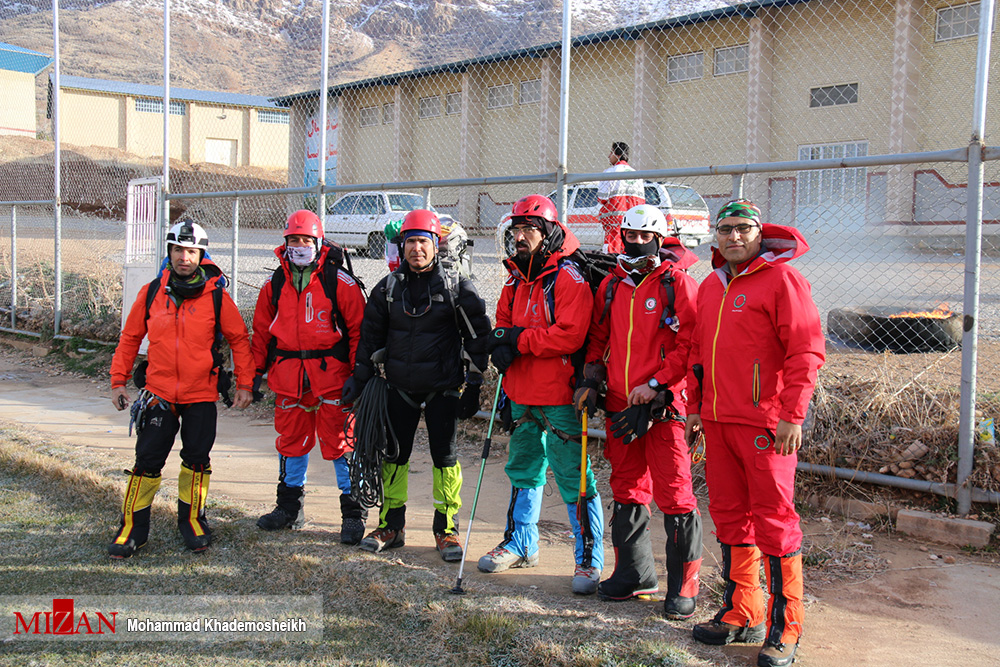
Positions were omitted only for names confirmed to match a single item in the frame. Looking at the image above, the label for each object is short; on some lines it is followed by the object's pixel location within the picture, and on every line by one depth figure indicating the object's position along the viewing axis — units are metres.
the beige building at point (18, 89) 32.25
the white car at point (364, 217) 11.28
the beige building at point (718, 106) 8.92
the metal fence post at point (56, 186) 11.44
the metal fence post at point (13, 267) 12.62
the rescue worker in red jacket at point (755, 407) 3.33
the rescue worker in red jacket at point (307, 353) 5.04
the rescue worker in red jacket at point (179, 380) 4.77
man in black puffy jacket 4.66
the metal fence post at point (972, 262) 4.59
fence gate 9.98
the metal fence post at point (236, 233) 8.78
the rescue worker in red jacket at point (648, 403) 3.88
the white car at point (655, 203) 7.73
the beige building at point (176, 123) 33.75
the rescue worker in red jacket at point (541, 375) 4.20
